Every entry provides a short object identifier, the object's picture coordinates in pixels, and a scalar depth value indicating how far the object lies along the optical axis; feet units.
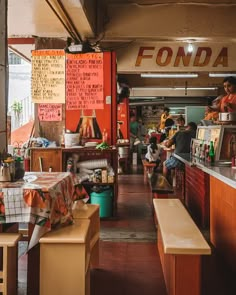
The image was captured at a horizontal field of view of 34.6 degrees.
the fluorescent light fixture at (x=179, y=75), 38.24
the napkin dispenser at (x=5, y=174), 10.43
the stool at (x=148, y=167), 34.58
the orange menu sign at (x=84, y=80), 21.70
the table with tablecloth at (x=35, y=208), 9.27
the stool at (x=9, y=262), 9.12
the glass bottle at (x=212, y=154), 16.94
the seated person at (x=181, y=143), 27.20
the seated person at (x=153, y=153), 35.50
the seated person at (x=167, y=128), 48.24
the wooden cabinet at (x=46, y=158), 20.71
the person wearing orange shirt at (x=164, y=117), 54.49
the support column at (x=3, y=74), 11.82
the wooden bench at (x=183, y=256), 9.90
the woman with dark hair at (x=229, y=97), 18.52
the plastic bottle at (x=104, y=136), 21.94
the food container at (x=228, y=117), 17.29
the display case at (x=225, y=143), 16.88
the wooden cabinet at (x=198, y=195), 18.62
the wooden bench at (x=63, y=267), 9.49
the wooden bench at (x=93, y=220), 12.68
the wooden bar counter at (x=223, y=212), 12.68
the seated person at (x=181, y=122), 37.08
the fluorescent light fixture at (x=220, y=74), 38.75
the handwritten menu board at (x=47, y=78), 21.29
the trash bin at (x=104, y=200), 20.85
